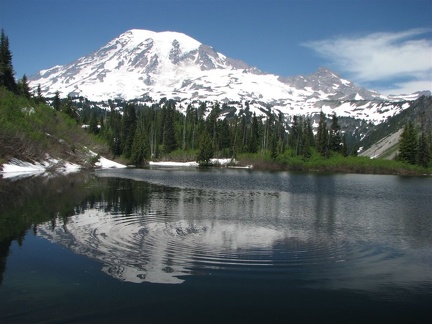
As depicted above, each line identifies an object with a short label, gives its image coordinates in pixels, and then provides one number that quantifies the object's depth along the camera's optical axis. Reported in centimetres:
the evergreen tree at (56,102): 13364
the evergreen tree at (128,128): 12481
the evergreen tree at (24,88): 10291
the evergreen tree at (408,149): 10788
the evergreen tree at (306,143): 11969
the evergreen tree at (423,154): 10662
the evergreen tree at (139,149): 11675
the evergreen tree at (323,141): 12031
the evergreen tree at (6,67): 9250
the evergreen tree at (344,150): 12112
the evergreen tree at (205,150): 12388
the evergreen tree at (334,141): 12498
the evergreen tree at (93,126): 13768
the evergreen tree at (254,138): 13875
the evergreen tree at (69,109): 11749
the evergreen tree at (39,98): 12000
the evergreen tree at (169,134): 14775
